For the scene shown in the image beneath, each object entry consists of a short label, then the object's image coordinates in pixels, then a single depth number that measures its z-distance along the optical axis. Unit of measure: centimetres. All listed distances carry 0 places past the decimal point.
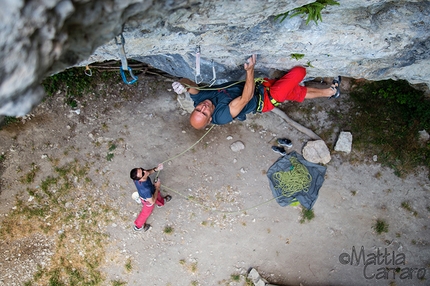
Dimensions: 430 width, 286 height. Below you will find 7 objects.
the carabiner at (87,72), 656
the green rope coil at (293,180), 680
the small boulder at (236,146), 684
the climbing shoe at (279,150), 686
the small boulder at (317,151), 680
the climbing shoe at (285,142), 685
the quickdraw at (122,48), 372
